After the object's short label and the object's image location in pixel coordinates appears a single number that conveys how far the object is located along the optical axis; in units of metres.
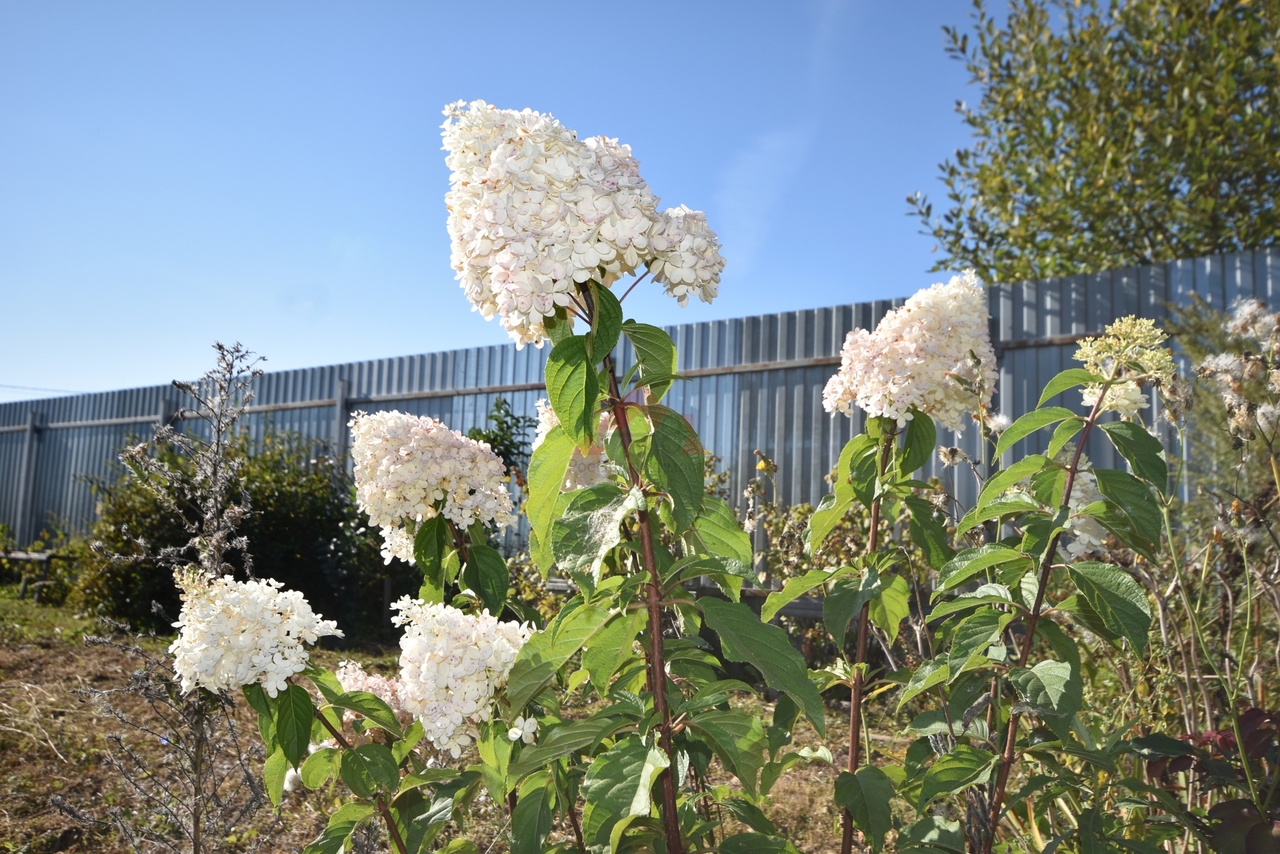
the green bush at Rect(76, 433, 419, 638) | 6.70
